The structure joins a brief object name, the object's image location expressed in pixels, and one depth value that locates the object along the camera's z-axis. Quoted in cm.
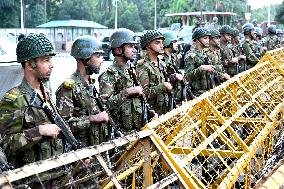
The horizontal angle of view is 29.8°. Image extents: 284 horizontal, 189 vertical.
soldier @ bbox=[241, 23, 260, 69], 1220
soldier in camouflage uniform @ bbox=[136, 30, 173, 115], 633
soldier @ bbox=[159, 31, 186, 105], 722
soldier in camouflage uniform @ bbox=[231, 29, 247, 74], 1146
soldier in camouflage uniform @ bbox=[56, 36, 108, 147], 468
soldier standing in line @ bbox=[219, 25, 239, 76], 1066
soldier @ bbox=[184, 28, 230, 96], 849
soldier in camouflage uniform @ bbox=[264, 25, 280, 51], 1828
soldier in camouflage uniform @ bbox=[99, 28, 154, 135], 559
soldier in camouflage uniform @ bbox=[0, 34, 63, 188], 375
